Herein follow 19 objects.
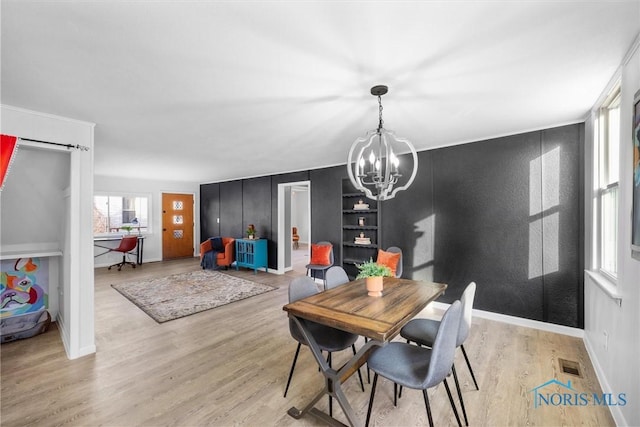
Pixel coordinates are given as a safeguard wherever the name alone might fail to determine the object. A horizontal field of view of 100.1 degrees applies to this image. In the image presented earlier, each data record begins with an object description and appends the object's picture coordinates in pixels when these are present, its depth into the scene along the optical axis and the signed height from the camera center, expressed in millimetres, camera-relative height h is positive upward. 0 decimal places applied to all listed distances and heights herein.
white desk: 6664 -770
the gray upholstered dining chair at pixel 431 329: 1952 -961
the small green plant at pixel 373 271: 2211 -481
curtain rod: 2434 +670
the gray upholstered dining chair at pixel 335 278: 2660 -666
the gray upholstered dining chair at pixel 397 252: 3917 -600
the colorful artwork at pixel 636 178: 1516 +196
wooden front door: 7949 -357
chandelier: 2113 +369
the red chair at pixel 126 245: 6480 -761
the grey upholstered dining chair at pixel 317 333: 2029 -968
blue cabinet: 6336 -961
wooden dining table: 1618 -684
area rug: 3896 -1382
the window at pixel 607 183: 2377 +270
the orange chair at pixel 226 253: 6574 -976
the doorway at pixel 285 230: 6371 -402
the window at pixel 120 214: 6965 +3
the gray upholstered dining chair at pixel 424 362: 1490 -950
